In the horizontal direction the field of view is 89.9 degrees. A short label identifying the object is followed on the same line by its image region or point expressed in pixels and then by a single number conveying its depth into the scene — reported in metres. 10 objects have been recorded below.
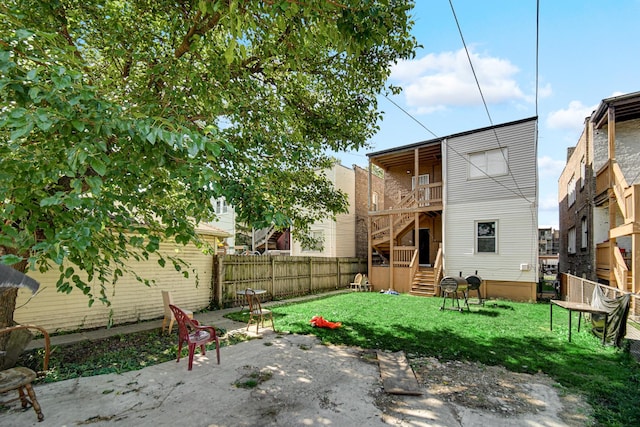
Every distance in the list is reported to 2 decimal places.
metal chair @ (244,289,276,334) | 7.54
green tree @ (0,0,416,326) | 2.92
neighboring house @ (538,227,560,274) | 35.64
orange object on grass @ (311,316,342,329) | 7.86
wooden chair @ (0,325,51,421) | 3.35
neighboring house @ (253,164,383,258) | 18.73
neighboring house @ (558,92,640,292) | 8.81
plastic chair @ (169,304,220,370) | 5.07
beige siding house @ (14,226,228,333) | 6.94
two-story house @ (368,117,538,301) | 12.68
